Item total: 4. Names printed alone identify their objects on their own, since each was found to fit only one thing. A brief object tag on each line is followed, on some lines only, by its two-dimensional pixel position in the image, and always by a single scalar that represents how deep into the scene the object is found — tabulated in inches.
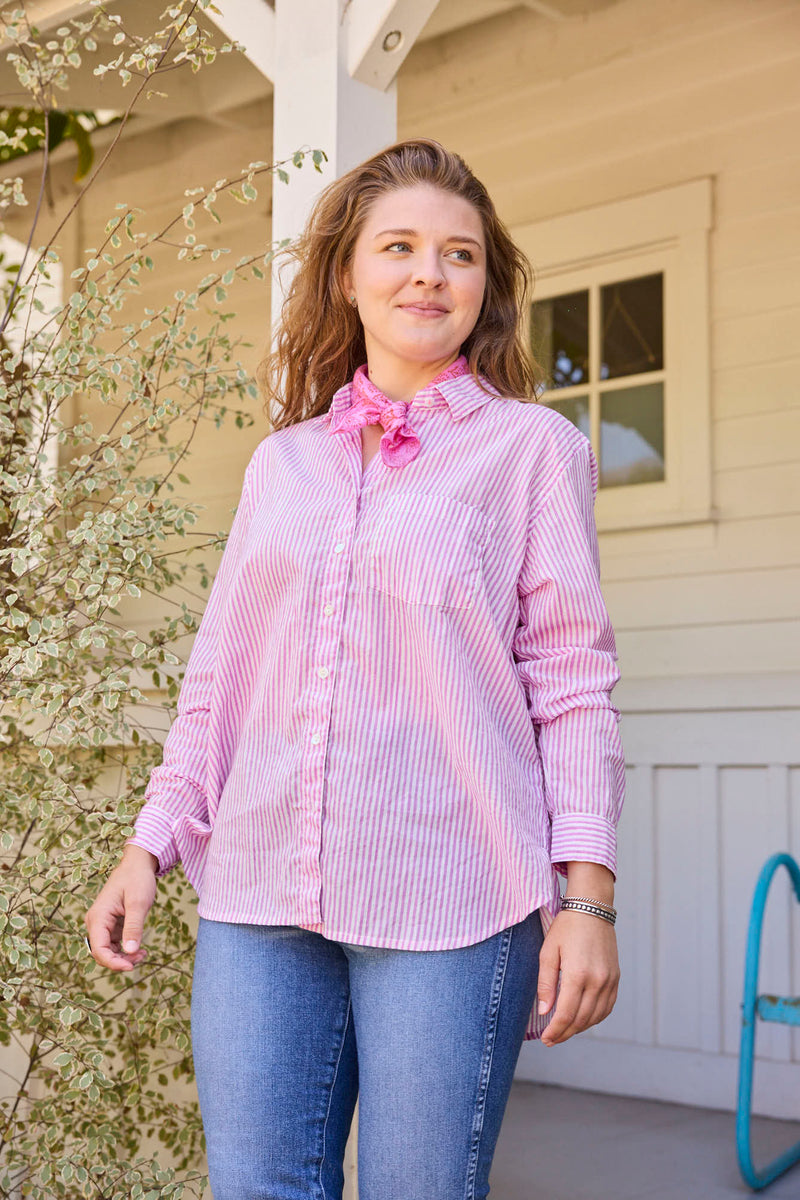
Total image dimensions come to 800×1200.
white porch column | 90.7
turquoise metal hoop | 111.3
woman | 49.6
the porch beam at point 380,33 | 90.4
